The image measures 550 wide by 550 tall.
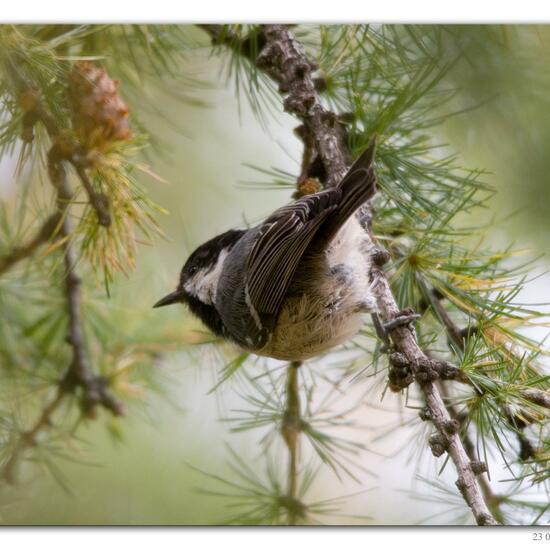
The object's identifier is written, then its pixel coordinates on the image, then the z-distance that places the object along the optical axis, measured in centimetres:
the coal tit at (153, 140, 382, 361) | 381
